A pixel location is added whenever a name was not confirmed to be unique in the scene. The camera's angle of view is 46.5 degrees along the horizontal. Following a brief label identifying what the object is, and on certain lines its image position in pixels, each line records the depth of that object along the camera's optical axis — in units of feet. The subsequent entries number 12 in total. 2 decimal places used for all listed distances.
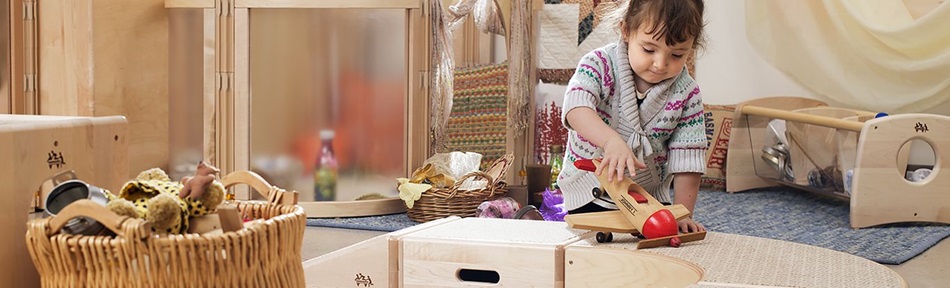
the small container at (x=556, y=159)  13.47
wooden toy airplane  5.90
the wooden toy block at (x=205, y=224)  3.90
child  6.37
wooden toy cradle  11.78
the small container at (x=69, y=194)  4.02
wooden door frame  11.73
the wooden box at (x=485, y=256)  5.95
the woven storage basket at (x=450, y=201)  11.38
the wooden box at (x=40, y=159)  4.06
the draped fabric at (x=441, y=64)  12.10
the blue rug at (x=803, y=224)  10.42
